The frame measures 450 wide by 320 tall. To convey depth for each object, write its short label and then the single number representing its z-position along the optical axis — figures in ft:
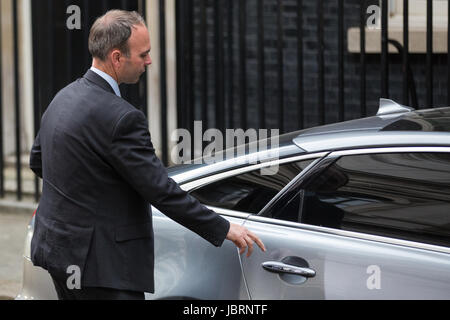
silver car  26.68
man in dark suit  26.37
